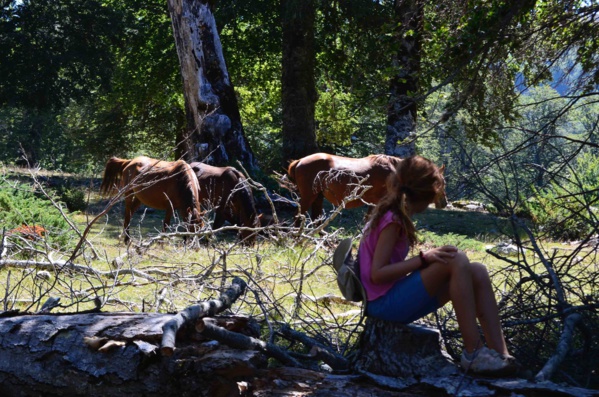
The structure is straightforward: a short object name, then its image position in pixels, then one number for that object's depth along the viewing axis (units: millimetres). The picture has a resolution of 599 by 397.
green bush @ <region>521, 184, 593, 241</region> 13507
